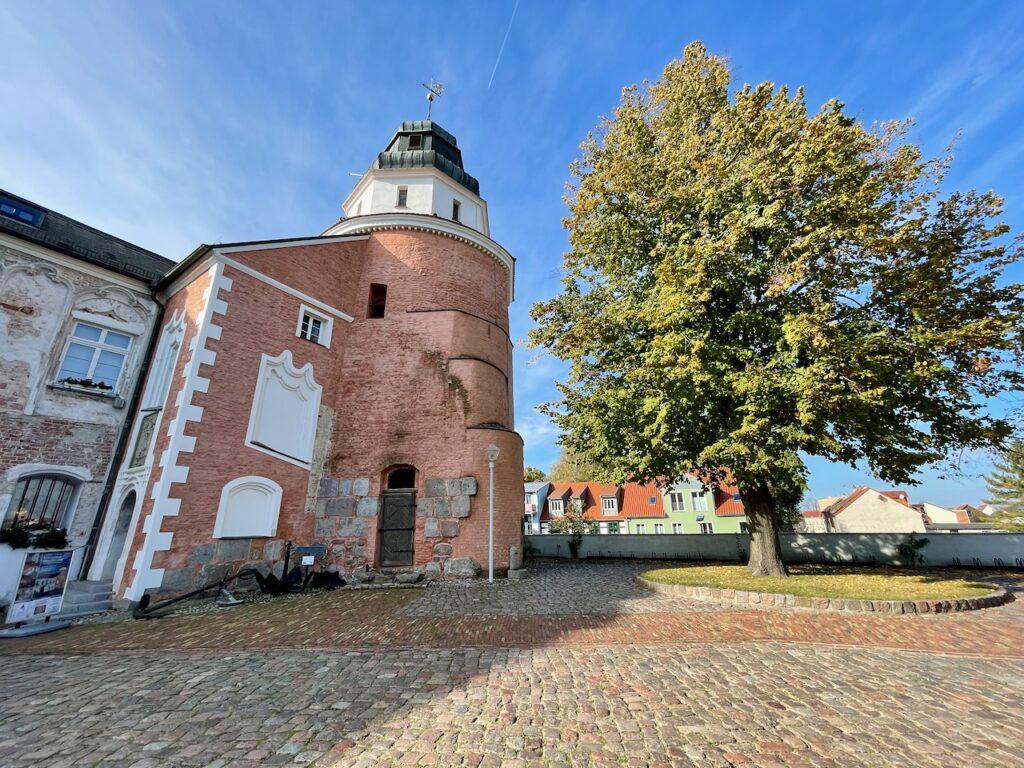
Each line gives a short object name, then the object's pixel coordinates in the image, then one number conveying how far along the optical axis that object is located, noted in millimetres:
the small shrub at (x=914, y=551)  16922
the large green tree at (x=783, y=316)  9398
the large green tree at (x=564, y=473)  53494
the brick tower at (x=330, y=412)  10289
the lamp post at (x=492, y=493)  12109
